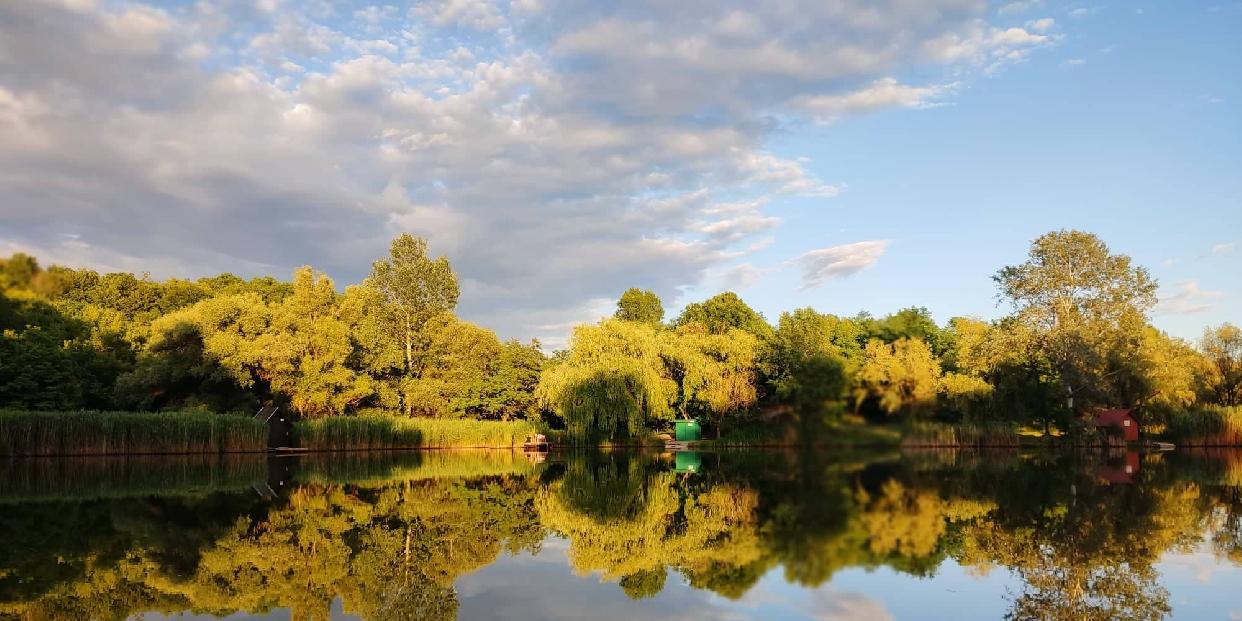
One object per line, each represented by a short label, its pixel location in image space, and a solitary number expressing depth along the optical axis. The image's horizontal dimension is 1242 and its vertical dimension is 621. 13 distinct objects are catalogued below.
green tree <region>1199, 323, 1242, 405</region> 63.50
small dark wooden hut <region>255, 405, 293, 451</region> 49.20
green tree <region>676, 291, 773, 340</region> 79.31
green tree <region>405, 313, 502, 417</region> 62.34
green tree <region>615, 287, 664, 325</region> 104.38
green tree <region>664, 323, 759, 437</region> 50.97
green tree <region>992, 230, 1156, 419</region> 50.59
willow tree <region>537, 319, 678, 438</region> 50.09
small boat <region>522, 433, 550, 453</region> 54.48
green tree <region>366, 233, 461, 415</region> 66.75
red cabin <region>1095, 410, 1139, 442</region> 48.59
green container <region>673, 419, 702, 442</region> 56.28
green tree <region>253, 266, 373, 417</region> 53.84
